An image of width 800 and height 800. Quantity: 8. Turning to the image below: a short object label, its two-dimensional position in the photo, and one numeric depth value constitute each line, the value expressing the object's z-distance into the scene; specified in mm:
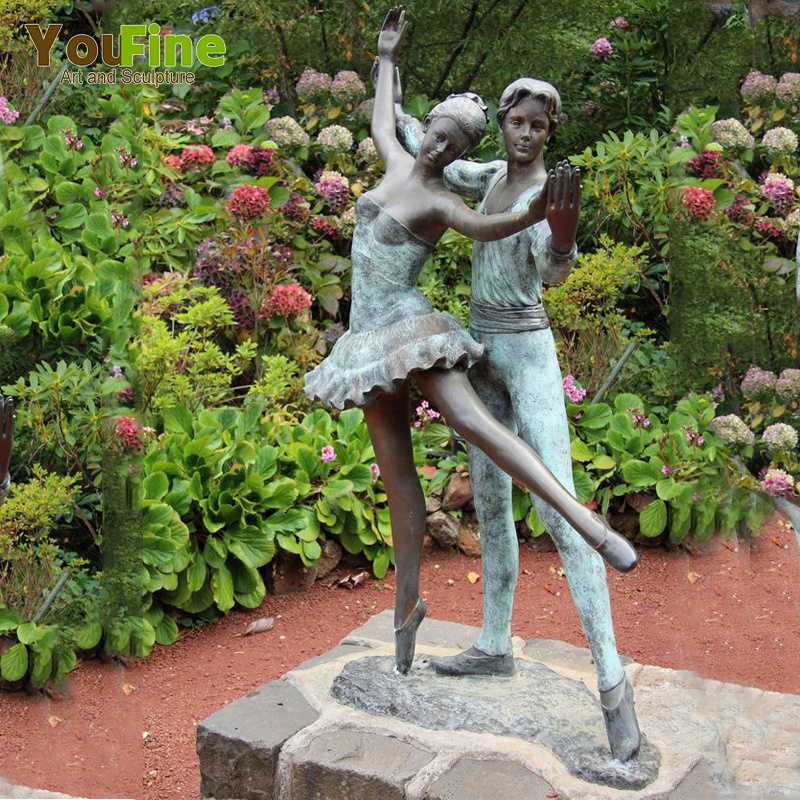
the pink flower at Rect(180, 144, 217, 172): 6246
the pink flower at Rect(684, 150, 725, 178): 5953
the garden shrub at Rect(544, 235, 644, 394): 5668
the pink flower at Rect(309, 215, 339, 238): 6078
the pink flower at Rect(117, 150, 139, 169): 6168
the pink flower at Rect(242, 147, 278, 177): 6133
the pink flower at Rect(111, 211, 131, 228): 5910
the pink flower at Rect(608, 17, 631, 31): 6781
